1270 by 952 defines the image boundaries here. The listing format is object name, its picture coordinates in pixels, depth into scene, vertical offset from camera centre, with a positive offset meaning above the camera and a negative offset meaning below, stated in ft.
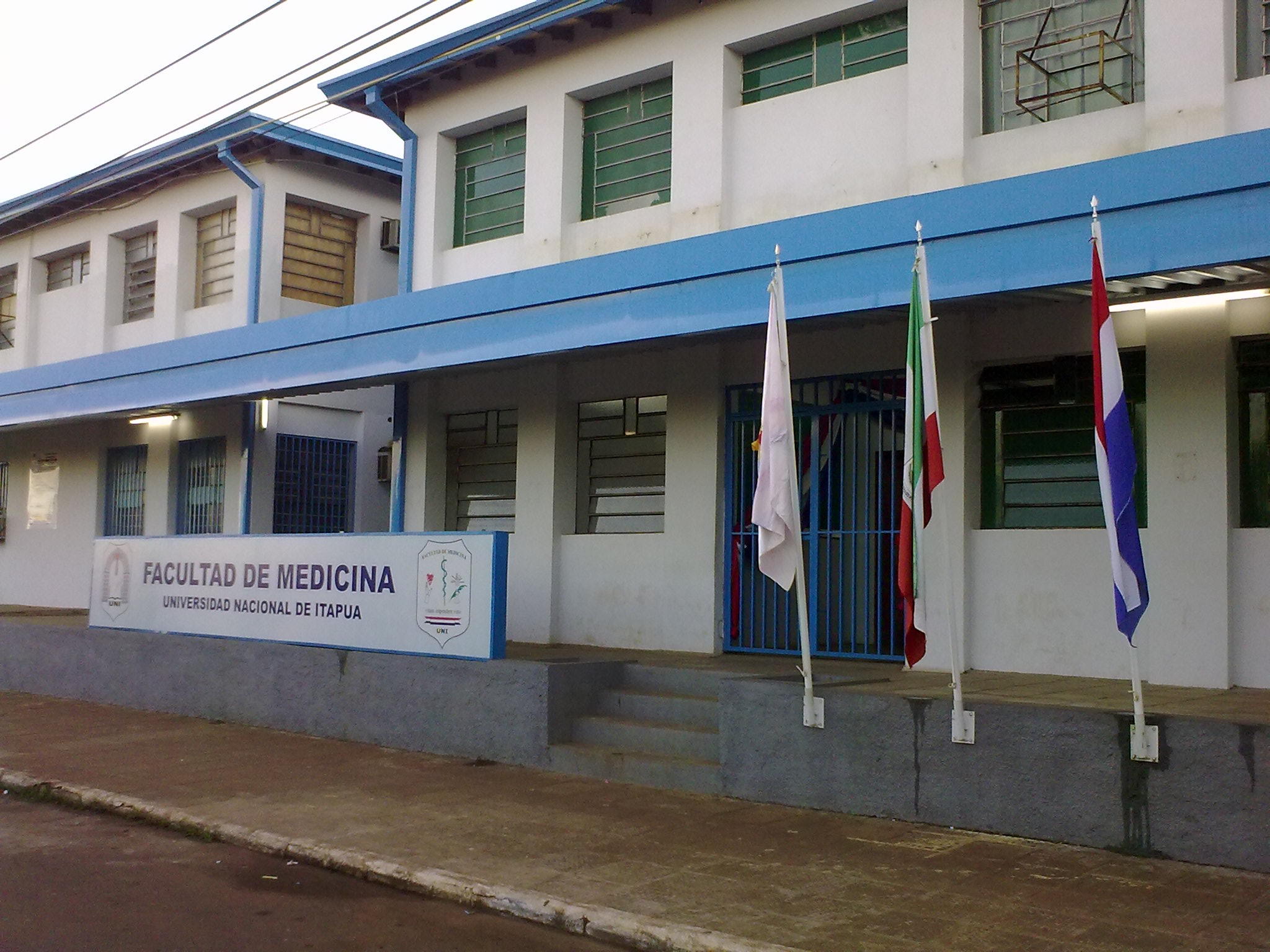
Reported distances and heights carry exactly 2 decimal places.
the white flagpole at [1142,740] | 22.21 -2.95
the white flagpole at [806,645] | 25.80 -1.60
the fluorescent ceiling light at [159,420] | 58.70 +6.30
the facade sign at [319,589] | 34.47 -1.08
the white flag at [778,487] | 25.79 +1.64
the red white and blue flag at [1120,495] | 21.26 +1.36
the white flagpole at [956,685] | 23.76 -2.19
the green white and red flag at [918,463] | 23.81 +2.06
